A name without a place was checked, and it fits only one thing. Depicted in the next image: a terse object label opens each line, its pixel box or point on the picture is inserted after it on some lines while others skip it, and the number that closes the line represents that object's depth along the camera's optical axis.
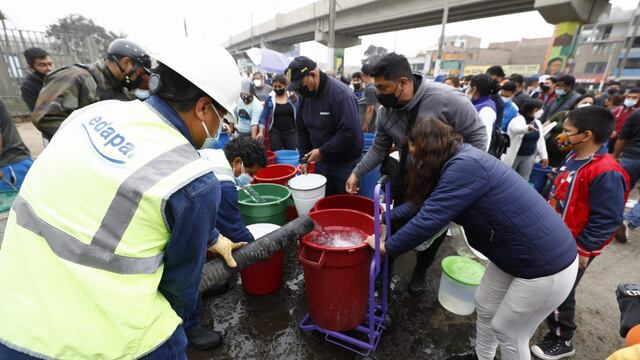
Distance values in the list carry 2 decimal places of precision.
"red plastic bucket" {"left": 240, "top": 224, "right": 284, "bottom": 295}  2.72
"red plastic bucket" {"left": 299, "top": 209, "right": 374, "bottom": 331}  1.94
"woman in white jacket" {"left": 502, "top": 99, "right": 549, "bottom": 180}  4.25
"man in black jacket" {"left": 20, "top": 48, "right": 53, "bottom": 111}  3.50
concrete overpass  14.47
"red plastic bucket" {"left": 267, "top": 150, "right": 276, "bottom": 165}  4.25
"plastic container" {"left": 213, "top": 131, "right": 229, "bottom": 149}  5.72
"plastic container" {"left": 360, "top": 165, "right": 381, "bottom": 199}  4.13
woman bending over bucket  1.53
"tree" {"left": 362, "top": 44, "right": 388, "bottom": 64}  65.19
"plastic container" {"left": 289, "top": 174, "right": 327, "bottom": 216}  2.83
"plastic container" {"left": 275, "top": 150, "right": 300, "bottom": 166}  4.51
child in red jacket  1.87
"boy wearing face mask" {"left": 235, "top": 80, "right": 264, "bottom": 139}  5.60
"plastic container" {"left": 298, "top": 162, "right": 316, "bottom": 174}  3.61
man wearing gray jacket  2.26
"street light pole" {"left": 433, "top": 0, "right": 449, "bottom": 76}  17.03
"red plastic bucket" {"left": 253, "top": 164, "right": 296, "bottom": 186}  3.76
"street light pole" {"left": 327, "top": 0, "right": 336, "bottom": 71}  14.25
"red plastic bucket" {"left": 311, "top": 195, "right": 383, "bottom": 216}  2.57
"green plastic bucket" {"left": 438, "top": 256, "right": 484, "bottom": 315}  2.55
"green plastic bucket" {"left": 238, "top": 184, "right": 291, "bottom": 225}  2.74
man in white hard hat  0.87
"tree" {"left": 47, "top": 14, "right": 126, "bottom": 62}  9.97
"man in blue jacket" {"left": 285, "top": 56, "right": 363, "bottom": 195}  3.16
